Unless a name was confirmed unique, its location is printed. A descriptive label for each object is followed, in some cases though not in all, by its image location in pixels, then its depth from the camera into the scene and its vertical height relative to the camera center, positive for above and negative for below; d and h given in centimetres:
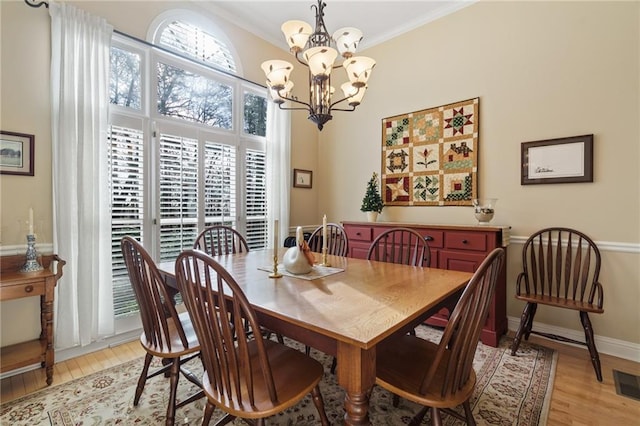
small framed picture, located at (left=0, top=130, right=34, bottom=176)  203 +39
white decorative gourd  173 -30
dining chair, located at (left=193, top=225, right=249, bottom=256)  246 -31
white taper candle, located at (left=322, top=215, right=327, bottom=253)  193 -16
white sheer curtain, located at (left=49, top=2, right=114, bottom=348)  218 +28
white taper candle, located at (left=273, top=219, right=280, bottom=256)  153 -16
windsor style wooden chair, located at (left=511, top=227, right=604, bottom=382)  223 -51
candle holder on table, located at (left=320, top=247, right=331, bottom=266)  200 -32
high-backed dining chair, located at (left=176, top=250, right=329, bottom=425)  104 -58
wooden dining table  100 -40
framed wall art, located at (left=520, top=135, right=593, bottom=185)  242 +43
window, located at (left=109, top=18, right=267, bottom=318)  256 +65
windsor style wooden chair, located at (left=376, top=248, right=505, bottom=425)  107 -60
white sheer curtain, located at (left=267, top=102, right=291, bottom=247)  367 +54
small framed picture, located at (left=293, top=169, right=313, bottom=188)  406 +44
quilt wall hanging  302 +60
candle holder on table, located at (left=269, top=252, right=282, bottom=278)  167 -36
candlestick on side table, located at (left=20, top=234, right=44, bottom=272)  200 -33
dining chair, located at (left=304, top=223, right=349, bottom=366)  255 -29
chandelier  180 +89
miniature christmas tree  344 +11
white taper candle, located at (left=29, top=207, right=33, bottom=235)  202 -9
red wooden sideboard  248 -36
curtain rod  214 +149
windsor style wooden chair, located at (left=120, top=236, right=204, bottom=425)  145 -54
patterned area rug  161 -114
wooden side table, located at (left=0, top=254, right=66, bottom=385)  185 -55
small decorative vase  268 +0
